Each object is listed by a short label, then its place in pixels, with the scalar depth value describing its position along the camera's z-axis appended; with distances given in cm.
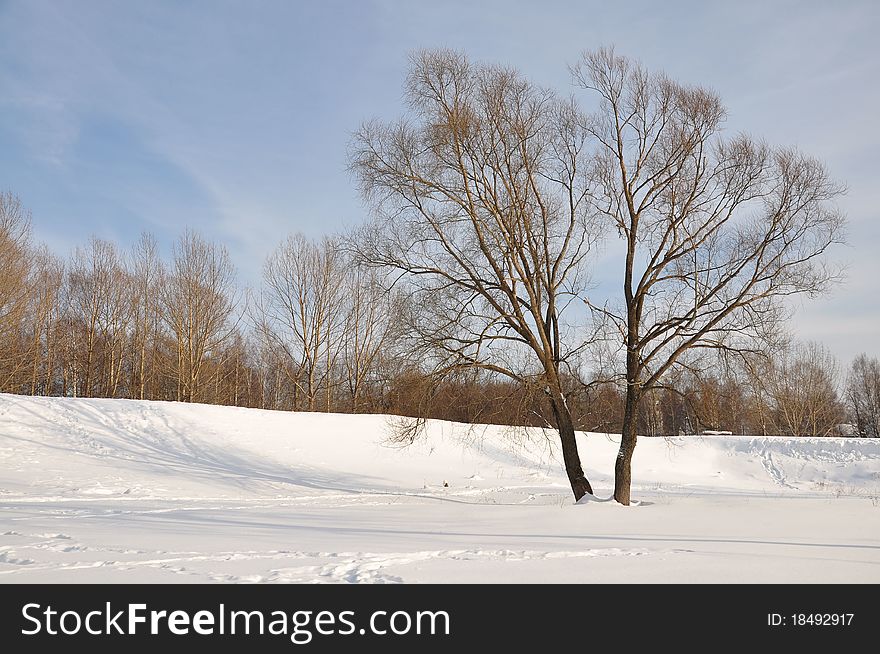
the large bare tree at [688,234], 1252
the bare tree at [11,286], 2295
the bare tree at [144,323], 3528
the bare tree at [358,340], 3475
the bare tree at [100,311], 3603
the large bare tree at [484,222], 1327
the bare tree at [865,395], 6102
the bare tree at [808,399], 4009
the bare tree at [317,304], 3384
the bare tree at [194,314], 3234
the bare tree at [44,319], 3225
